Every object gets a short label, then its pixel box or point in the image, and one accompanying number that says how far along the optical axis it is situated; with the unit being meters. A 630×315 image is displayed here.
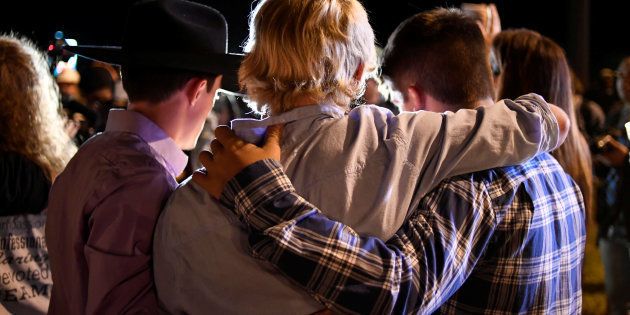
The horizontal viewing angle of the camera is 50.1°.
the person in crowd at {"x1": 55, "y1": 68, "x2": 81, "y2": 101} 5.52
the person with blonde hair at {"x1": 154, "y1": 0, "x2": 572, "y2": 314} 1.41
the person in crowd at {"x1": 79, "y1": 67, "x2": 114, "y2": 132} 5.68
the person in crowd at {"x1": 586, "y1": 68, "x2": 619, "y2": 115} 6.77
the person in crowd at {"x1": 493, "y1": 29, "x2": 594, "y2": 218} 2.69
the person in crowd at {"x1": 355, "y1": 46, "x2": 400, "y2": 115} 2.07
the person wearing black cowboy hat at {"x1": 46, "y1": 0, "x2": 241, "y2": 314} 1.67
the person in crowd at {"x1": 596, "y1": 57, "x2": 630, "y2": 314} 4.15
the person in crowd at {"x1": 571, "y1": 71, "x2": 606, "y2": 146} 5.61
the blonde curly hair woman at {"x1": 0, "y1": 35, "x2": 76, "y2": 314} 2.63
